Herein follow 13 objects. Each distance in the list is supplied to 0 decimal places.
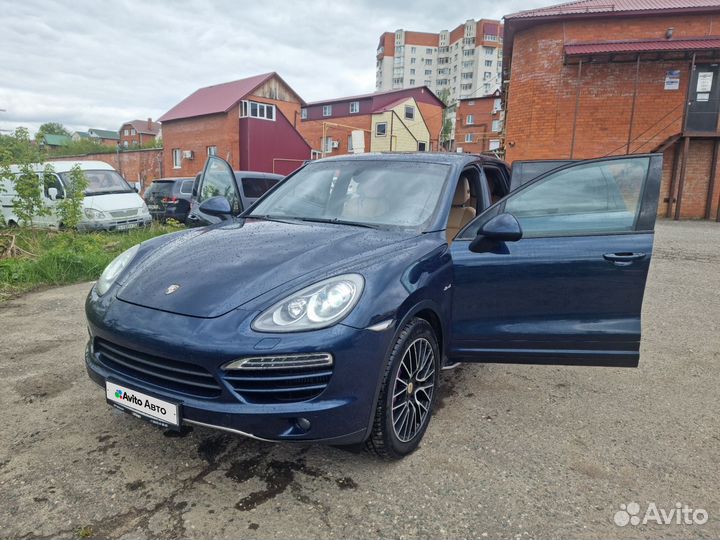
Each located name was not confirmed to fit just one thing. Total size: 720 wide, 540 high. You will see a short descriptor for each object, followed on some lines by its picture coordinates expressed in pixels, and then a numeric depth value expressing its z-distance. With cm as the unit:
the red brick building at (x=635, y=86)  1672
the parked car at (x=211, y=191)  624
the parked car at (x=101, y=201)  974
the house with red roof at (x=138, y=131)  7325
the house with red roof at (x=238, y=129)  3206
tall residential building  9481
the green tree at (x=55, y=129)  9040
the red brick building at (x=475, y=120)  4641
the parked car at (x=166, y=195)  1347
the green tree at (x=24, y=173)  728
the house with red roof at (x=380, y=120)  3669
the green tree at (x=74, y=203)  778
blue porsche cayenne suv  208
